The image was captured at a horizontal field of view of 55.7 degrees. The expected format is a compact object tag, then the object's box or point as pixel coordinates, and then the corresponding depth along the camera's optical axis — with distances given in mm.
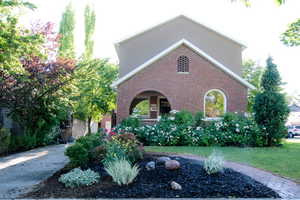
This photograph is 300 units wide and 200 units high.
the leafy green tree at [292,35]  18502
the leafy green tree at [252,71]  32688
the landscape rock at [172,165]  7523
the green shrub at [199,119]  16197
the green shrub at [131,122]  15805
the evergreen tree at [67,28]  31953
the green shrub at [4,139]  12907
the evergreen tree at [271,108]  15183
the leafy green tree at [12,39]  7102
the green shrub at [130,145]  8586
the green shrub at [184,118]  15547
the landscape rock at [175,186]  6243
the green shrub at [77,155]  8398
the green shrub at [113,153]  7828
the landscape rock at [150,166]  7688
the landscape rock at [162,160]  8198
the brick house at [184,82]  17188
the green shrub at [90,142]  9041
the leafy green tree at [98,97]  22750
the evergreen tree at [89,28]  34422
